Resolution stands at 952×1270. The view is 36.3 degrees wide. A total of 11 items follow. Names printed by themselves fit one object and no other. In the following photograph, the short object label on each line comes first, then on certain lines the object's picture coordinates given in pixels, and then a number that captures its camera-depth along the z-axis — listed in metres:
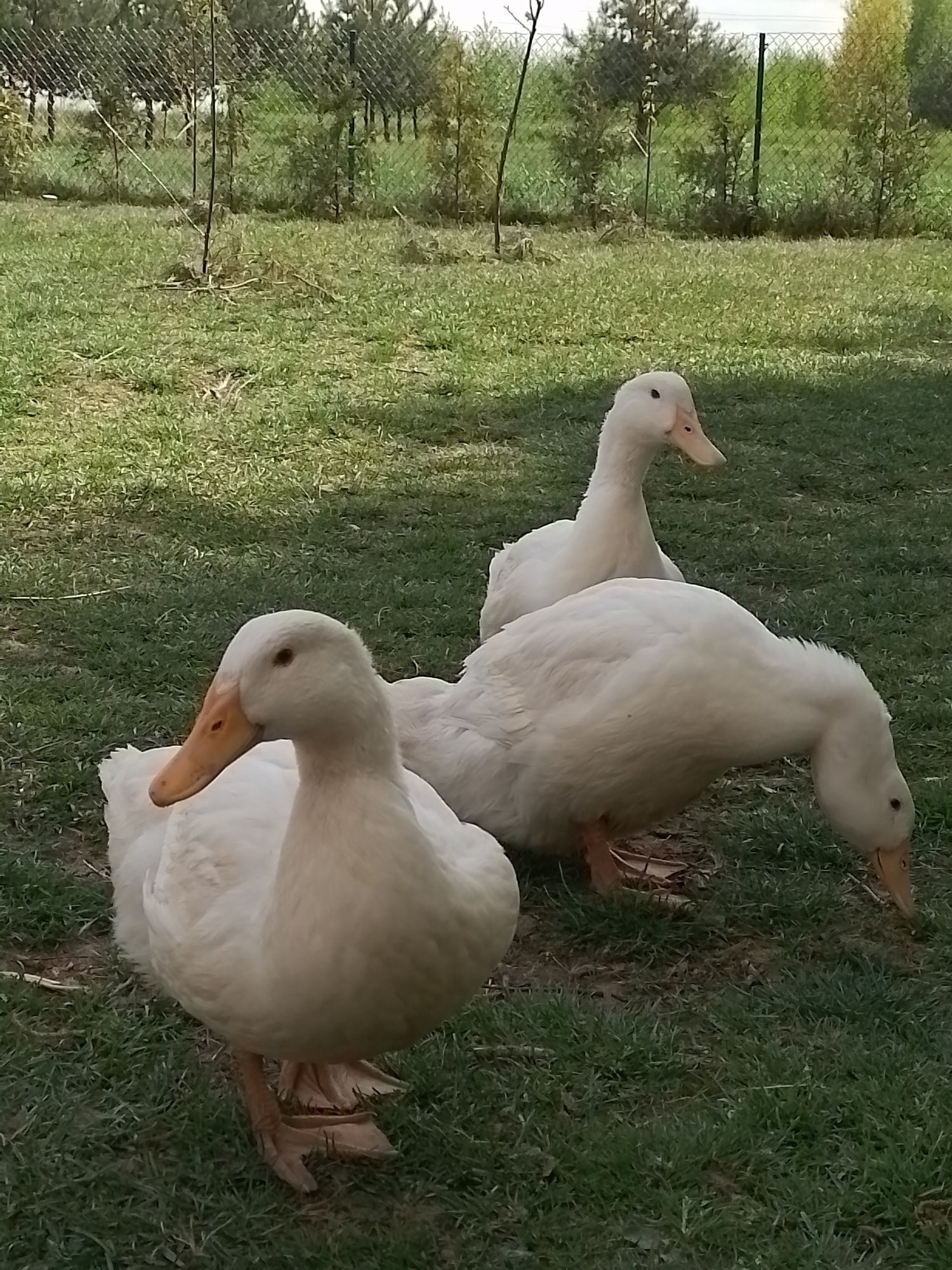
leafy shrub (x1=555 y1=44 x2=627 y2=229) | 13.77
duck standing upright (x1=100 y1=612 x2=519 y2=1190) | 2.17
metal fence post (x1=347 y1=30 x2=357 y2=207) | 13.68
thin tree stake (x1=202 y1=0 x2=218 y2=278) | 9.58
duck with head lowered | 3.16
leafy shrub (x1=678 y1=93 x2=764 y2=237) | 13.84
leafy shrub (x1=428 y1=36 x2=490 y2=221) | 13.63
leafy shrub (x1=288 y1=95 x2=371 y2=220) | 13.49
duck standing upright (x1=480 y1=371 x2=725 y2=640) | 4.04
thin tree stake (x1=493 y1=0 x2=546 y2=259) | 10.97
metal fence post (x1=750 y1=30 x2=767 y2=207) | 14.05
